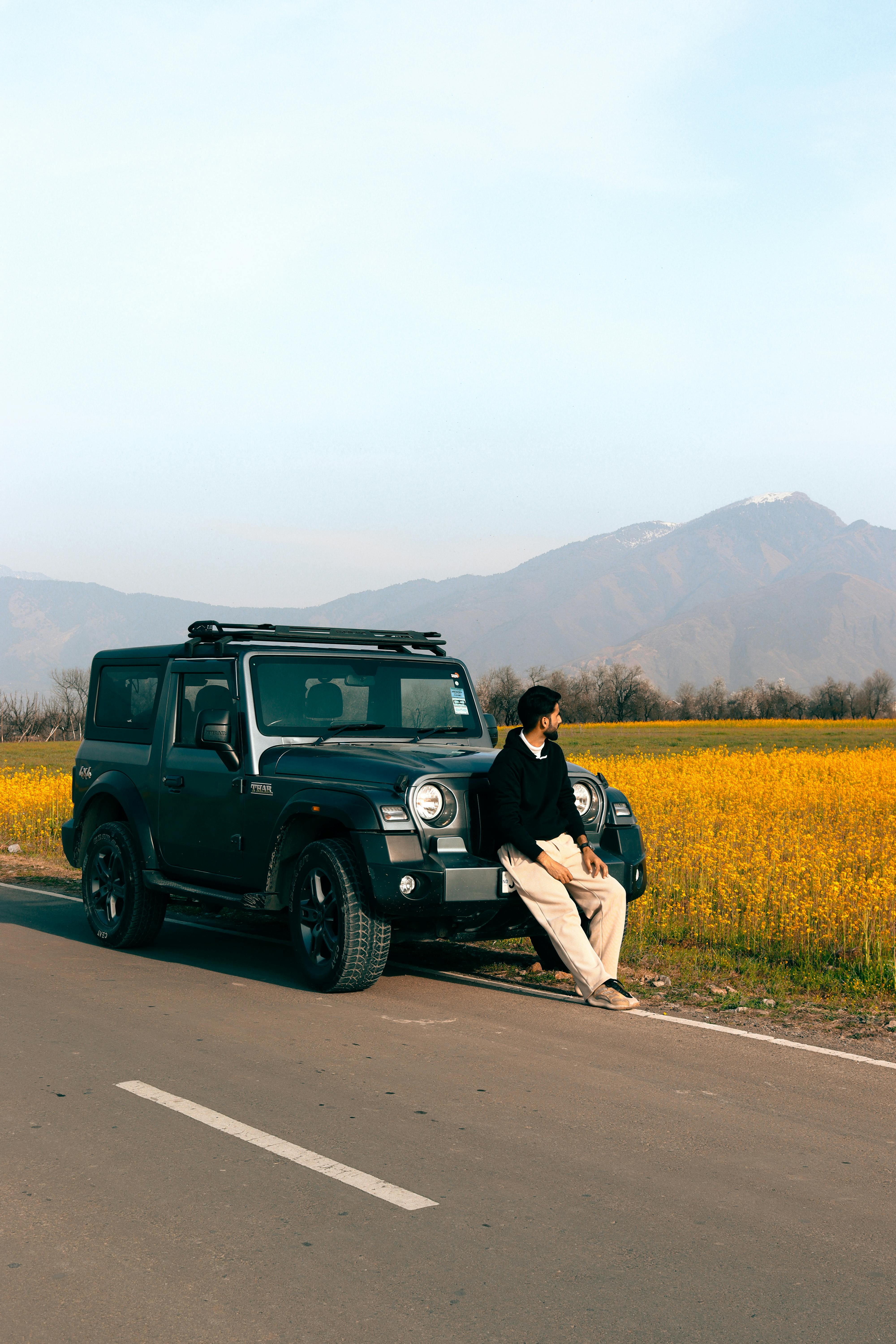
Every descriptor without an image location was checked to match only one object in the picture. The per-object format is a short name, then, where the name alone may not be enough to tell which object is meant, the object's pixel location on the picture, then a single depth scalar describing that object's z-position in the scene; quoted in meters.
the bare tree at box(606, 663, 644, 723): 93.50
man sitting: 7.11
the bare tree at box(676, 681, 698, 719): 90.94
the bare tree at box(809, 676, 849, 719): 84.81
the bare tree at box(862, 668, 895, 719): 85.06
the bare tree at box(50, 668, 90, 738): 74.25
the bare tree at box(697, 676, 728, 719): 89.38
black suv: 7.16
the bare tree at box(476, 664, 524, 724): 82.06
